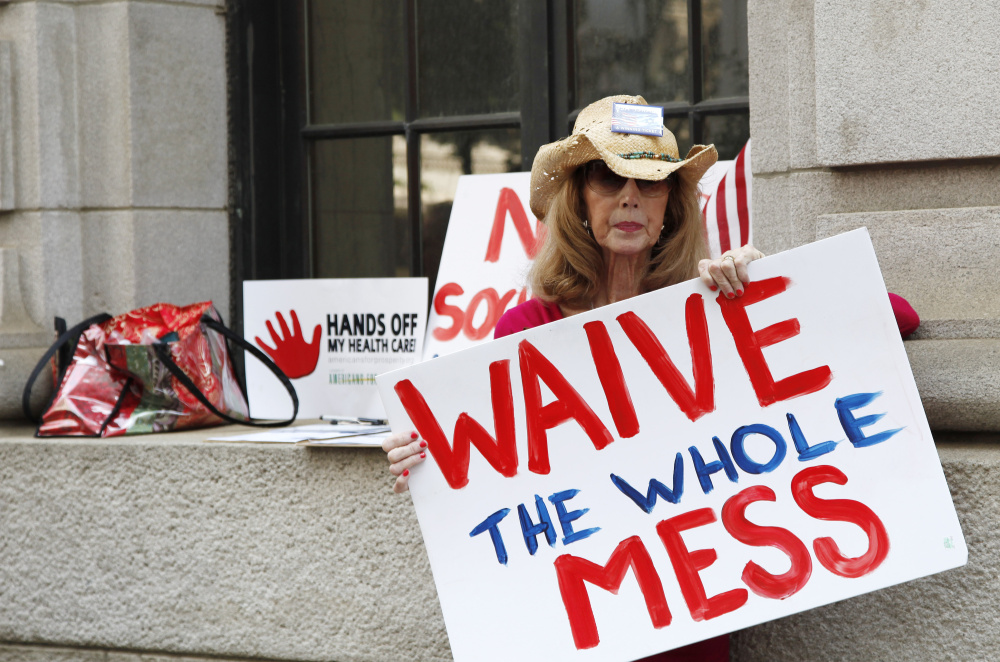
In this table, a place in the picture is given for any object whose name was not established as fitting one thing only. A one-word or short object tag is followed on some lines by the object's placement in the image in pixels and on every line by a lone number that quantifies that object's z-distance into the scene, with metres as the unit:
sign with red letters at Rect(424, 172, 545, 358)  7.44
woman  4.78
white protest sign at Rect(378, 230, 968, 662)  4.52
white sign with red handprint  7.72
